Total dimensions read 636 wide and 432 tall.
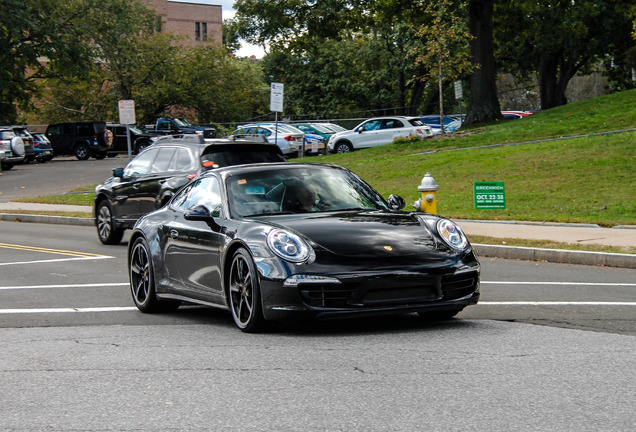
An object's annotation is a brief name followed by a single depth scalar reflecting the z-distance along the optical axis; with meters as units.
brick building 101.56
